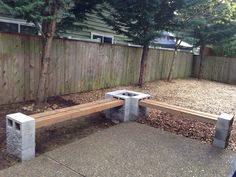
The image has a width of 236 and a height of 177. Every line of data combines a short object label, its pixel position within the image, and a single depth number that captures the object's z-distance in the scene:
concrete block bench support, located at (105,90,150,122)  4.85
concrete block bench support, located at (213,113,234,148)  3.79
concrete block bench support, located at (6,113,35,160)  2.97
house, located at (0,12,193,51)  7.14
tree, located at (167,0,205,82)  8.38
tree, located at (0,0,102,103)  4.22
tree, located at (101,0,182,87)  7.71
